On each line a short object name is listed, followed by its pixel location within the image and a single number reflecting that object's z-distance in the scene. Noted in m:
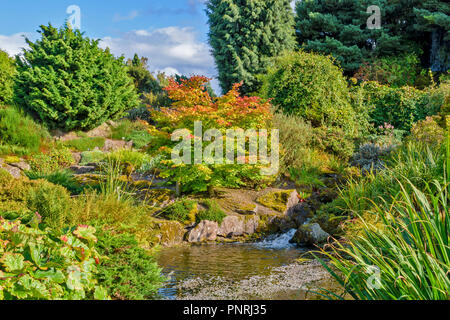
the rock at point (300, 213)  7.46
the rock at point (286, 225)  7.20
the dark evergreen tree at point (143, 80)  25.44
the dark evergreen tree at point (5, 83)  18.44
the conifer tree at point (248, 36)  18.86
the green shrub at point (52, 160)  10.65
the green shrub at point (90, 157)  12.14
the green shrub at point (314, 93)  12.11
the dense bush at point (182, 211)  6.63
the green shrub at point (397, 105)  13.49
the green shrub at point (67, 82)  13.80
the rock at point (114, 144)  14.79
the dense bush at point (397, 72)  17.56
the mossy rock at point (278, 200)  7.57
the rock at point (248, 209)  7.17
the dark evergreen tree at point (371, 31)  18.66
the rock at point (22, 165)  10.24
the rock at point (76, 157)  12.42
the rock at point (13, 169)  9.37
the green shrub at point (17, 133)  11.84
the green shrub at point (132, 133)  15.37
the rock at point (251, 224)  6.95
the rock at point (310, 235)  6.21
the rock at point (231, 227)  6.75
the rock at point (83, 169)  10.31
